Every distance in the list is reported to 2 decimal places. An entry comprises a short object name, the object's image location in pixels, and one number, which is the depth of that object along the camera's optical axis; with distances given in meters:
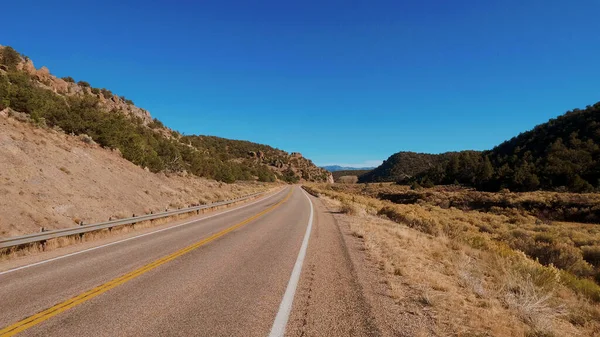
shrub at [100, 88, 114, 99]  71.45
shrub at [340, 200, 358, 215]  24.28
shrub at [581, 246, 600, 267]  13.64
